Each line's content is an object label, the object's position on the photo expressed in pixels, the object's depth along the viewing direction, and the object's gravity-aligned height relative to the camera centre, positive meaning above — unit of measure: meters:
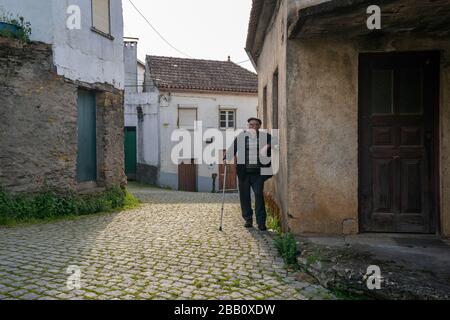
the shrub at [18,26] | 8.11 +2.53
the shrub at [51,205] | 7.89 -1.07
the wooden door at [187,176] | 23.67 -1.35
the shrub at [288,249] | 4.97 -1.20
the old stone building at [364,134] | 5.66 +0.21
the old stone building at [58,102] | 8.08 +1.08
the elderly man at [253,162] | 7.06 -0.18
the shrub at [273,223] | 6.97 -1.25
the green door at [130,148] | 25.62 +0.26
